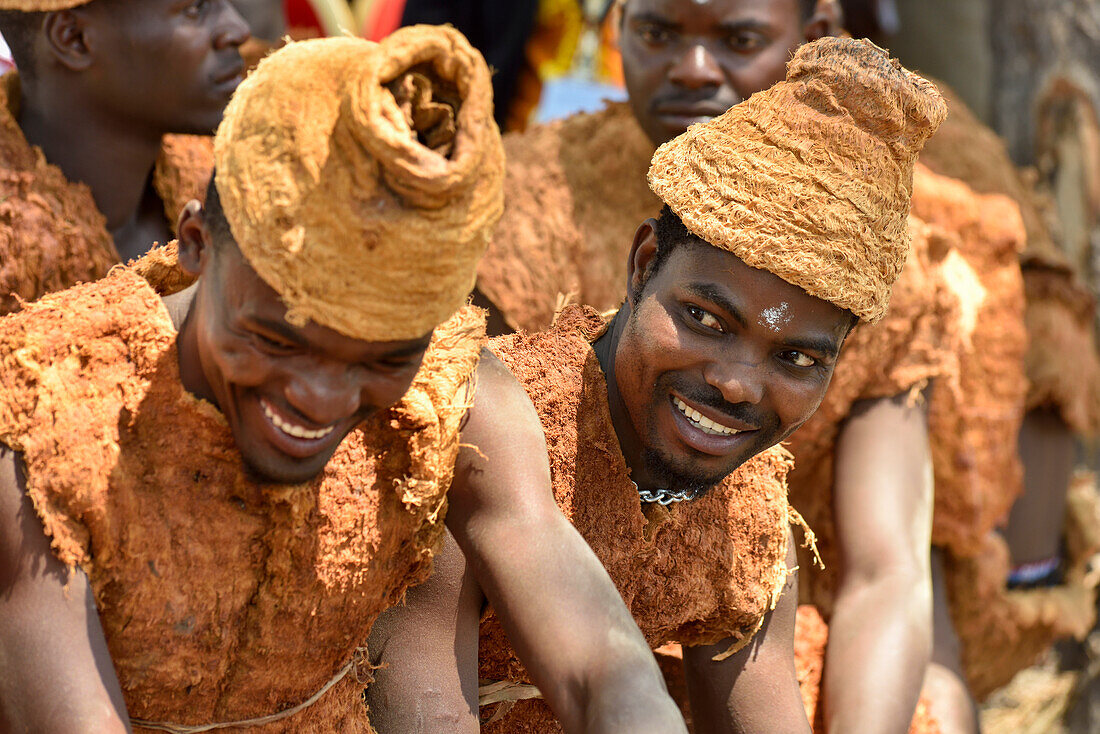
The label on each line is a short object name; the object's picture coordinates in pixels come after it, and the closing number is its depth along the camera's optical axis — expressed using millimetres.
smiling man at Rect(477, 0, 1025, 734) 5559
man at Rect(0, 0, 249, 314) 4949
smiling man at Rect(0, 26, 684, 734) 3033
